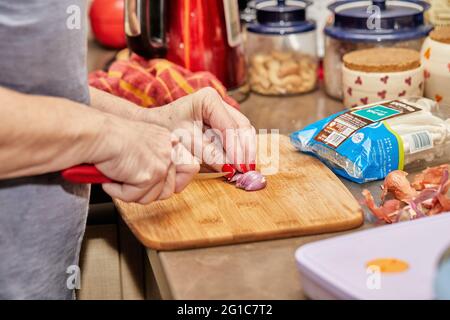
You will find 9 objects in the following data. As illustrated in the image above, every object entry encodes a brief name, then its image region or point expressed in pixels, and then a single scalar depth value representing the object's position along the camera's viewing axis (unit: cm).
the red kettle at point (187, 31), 147
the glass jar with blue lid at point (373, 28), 145
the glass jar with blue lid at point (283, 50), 158
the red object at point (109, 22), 196
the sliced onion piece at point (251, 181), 104
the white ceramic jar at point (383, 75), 137
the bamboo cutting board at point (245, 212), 91
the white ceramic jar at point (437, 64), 135
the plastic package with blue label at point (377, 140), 108
